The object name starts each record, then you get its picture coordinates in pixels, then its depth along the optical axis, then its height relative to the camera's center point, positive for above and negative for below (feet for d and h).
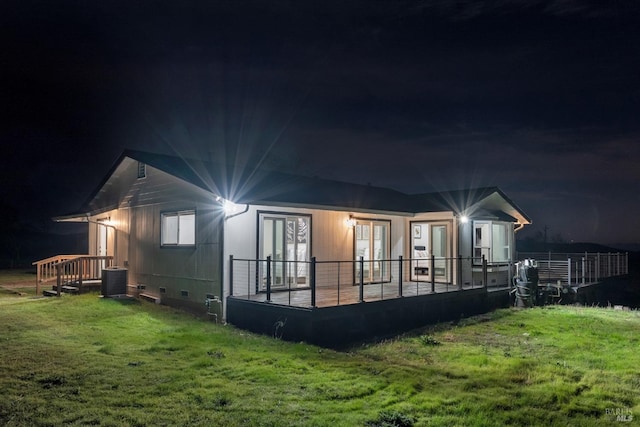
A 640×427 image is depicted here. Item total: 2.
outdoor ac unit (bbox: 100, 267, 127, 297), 47.29 -4.04
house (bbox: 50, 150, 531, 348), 38.47 +0.71
